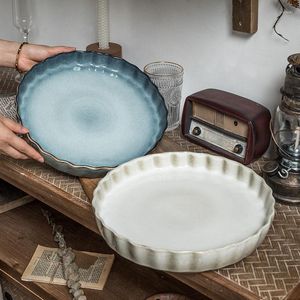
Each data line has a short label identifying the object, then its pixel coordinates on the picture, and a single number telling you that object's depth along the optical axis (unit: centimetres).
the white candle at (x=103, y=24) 142
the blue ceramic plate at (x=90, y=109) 113
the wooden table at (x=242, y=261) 86
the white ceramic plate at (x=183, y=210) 84
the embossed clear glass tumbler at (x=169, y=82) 134
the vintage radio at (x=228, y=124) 116
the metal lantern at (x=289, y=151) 102
